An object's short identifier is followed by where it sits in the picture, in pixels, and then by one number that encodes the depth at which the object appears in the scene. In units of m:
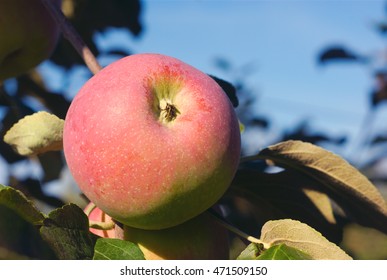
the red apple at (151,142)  0.63
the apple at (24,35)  0.72
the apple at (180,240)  0.67
